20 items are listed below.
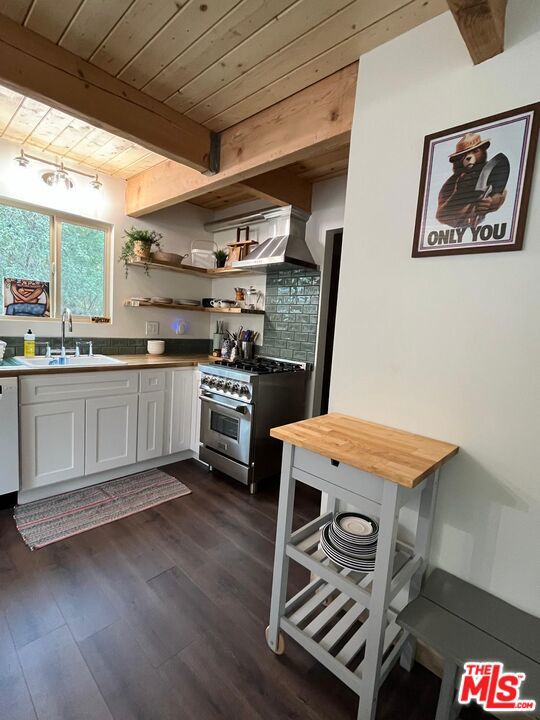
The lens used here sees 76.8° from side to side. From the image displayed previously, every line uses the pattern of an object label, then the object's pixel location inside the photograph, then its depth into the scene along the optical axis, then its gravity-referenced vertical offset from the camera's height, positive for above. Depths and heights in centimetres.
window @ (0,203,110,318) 264 +41
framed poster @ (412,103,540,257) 111 +52
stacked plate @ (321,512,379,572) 124 -82
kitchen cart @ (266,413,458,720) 104 -79
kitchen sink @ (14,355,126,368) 252 -42
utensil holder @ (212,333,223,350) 370 -25
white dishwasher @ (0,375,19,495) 209 -82
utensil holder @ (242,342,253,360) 334 -30
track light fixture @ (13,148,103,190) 239 +97
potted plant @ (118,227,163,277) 302 +59
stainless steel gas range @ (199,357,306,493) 259 -74
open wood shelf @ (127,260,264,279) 316 +45
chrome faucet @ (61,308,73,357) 277 -12
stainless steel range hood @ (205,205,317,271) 273 +64
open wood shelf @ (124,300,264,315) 319 +7
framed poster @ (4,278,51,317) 264 +5
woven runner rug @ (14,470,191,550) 204 -133
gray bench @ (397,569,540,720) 95 -90
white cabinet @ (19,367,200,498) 225 -83
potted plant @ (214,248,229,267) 346 +61
